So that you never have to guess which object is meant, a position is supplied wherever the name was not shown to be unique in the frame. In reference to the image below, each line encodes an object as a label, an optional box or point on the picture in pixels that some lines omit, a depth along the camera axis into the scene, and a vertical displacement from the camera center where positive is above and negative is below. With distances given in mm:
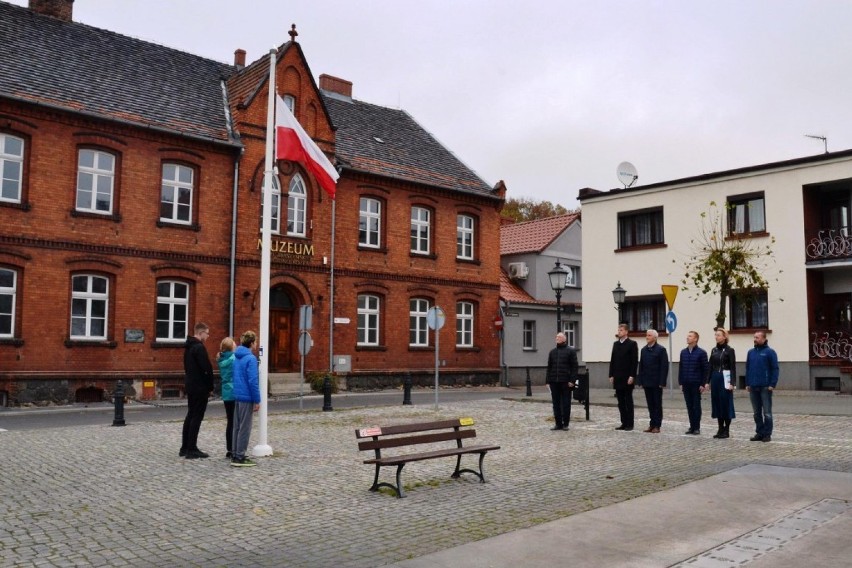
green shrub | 26766 -1053
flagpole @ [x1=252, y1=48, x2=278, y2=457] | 11352 +1142
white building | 24594 +3277
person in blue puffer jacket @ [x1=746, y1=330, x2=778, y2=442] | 12516 -446
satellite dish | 31242 +7225
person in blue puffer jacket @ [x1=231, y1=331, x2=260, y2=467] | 10648 -647
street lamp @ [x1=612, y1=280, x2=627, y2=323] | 24891 +1834
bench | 8422 -1025
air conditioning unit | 38012 +3989
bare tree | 23172 +2855
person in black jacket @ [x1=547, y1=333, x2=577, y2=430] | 14430 -456
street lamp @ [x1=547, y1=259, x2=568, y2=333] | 23484 +2169
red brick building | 21734 +4151
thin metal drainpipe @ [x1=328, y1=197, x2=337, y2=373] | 27844 +608
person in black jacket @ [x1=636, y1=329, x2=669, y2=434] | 13875 -395
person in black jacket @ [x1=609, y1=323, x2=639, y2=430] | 14156 -336
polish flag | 12484 +3286
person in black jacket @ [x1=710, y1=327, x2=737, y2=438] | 12992 -483
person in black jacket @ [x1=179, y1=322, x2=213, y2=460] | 10953 -484
